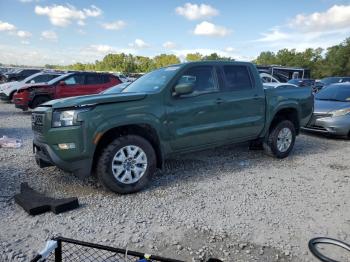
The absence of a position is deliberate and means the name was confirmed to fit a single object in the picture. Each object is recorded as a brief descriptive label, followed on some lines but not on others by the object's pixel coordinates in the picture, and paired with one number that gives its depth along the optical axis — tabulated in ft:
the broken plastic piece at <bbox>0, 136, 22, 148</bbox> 23.29
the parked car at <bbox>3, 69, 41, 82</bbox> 73.61
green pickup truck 13.74
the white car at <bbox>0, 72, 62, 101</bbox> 50.44
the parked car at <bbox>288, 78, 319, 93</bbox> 67.87
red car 40.47
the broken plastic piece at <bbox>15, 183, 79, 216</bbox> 12.57
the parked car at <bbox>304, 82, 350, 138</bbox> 27.71
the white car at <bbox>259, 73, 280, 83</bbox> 49.06
